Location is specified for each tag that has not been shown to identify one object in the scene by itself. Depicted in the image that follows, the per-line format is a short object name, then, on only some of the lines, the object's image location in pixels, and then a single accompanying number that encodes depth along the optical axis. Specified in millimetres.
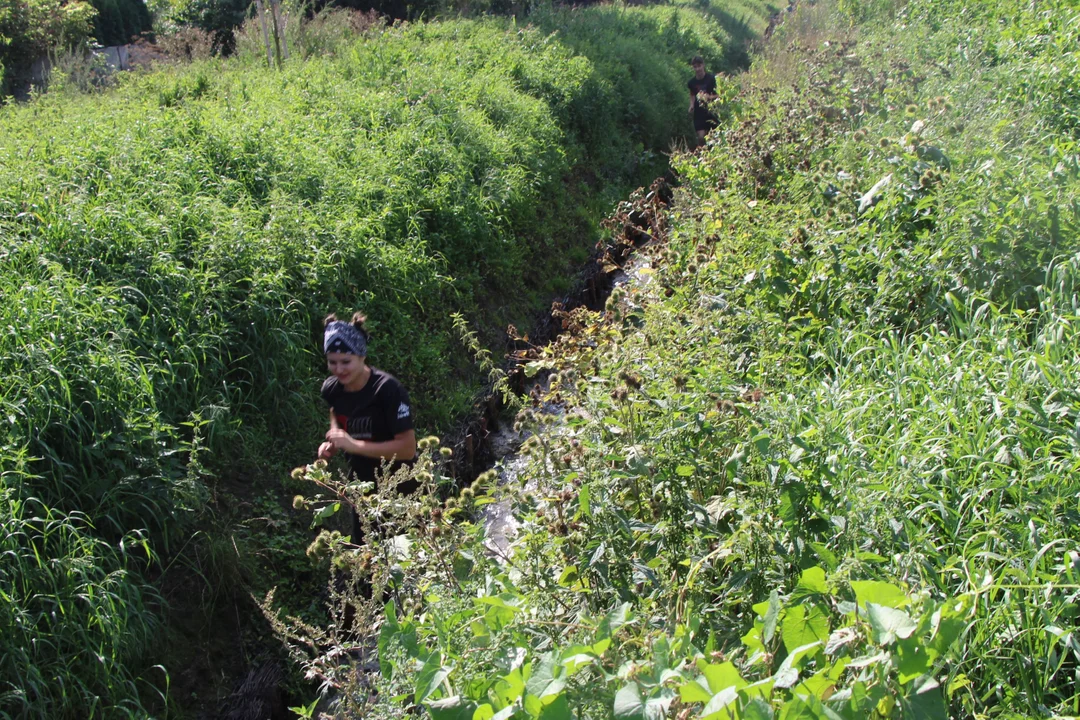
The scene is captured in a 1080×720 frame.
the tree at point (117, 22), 22859
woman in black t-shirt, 4086
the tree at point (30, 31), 14727
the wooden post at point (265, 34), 11023
